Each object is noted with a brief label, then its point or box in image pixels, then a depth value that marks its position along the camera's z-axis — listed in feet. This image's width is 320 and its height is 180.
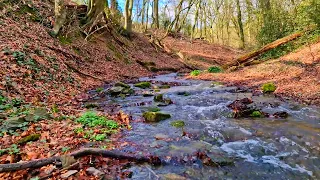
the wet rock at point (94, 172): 9.82
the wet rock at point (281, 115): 17.07
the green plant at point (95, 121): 15.26
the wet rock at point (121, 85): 28.20
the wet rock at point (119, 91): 25.53
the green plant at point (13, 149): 11.30
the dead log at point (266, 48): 35.53
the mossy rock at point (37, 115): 14.80
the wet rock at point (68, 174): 9.53
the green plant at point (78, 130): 13.94
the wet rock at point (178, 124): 15.96
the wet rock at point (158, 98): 22.97
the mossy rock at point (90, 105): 19.78
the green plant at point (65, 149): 11.76
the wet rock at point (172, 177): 9.86
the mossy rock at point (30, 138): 12.35
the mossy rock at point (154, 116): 16.90
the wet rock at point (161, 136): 13.80
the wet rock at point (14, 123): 13.38
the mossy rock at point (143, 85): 30.24
